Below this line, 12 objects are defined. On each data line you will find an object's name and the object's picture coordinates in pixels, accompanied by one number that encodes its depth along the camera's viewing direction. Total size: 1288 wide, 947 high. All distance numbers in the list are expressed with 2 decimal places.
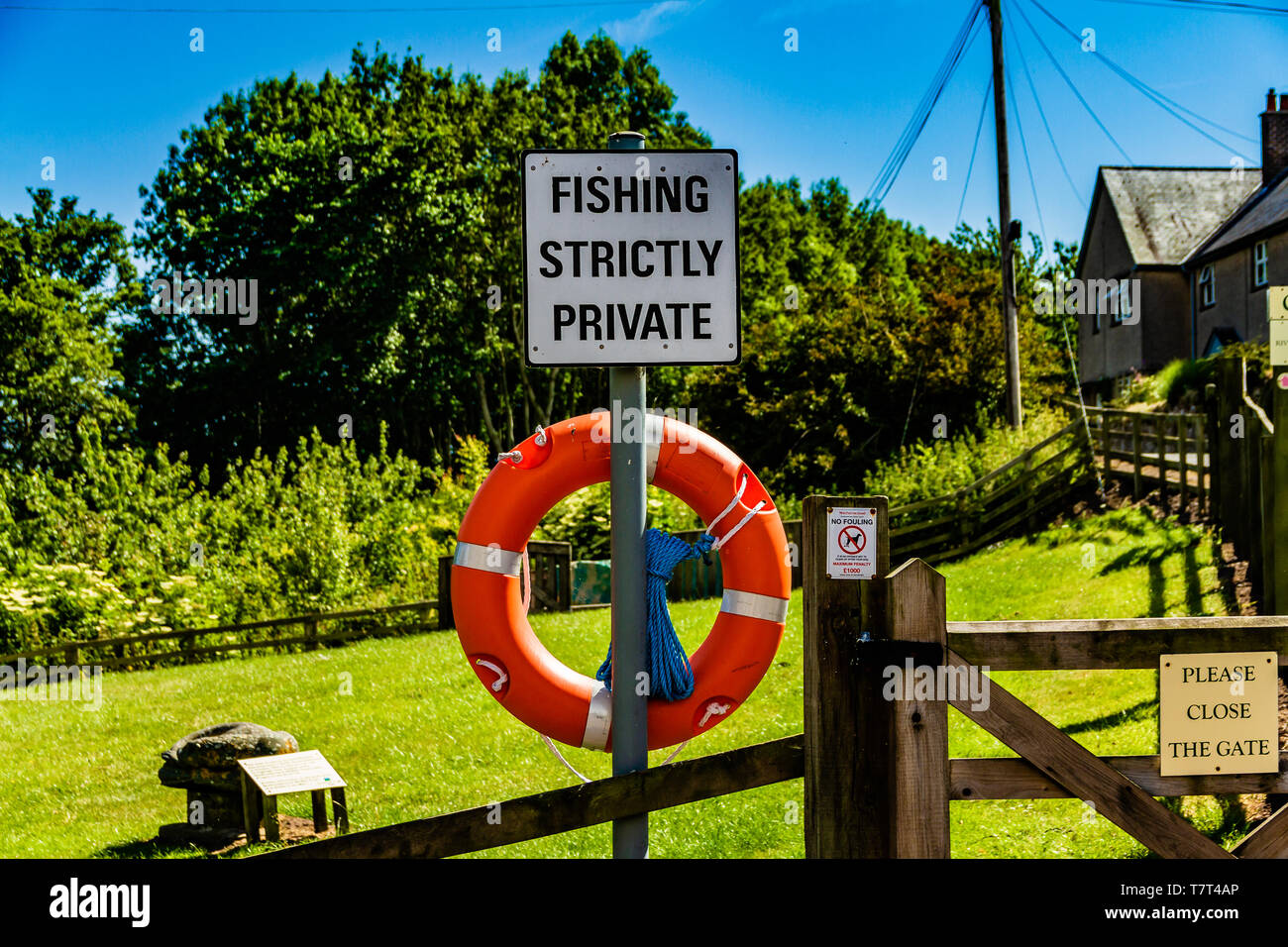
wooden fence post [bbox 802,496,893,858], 2.89
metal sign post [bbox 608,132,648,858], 3.06
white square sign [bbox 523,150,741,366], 3.04
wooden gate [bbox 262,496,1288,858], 2.87
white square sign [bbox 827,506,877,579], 2.83
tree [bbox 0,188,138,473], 25.45
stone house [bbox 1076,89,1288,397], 25.02
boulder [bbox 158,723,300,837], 6.71
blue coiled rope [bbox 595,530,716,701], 3.33
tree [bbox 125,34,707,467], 28.59
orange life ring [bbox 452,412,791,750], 3.67
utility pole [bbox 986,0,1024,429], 16.48
